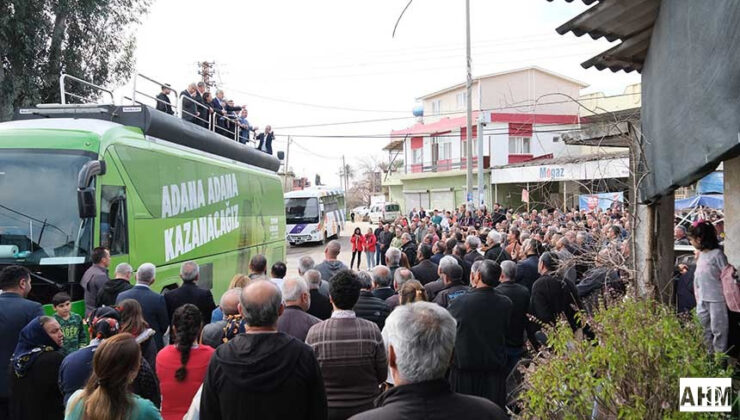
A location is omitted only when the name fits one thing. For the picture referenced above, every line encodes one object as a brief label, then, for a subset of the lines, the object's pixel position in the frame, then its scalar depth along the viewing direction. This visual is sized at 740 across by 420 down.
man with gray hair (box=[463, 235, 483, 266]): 9.91
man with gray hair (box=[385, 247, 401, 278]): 8.93
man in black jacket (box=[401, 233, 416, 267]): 14.14
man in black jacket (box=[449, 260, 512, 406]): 5.36
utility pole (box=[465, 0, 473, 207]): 23.48
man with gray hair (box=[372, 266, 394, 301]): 6.64
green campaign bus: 7.10
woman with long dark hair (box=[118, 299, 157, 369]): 4.49
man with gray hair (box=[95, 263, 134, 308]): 6.60
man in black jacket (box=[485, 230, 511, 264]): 9.80
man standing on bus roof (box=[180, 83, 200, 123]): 11.48
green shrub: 3.20
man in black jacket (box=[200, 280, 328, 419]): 3.10
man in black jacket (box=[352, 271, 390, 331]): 5.50
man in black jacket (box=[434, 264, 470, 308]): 6.26
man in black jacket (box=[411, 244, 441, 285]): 8.89
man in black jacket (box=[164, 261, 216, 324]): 6.84
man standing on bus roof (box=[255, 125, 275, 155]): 17.08
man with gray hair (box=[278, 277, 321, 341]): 4.67
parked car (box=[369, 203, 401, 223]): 49.24
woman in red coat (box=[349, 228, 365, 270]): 21.03
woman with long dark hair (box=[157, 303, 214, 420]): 4.12
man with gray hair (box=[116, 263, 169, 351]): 6.19
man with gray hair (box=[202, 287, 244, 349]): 4.96
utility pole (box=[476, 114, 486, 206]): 25.30
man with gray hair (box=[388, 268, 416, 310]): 6.92
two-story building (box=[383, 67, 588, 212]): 40.97
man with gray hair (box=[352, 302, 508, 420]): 2.29
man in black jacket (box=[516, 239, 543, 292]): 8.02
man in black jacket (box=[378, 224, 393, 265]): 19.32
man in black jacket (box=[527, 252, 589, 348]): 6.34
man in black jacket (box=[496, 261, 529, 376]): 6.14
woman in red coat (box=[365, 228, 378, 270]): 20.94
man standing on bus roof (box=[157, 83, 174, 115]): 11.74
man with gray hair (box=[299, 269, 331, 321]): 6.34
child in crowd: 5.26
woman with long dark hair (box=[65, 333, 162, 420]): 2.92
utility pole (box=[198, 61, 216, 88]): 37.25
